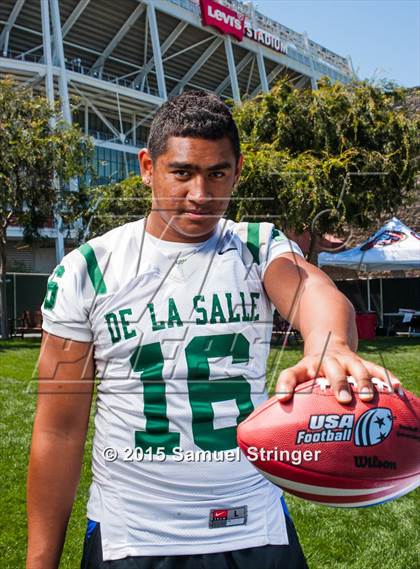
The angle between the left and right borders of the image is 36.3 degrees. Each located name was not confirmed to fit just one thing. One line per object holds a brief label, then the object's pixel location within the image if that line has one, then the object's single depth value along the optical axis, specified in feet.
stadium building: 99.60
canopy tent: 52.80
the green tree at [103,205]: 61.31
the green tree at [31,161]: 55.52
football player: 5.53
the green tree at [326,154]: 51.38
